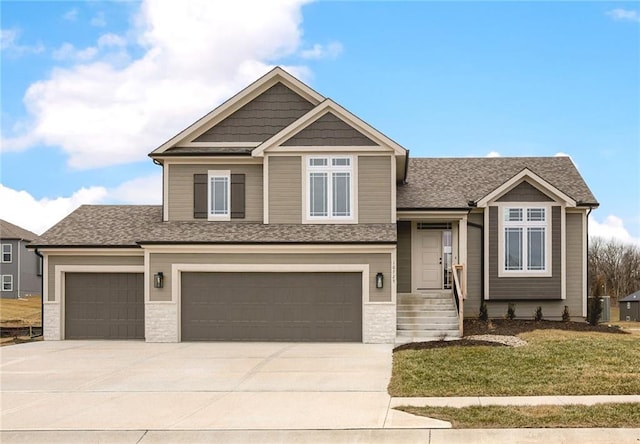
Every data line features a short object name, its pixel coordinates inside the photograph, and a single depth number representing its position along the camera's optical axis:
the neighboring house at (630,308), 49.38
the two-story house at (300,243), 20.62
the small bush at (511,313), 23.80
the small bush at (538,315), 23.75
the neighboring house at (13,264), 57.22
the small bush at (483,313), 23.47
